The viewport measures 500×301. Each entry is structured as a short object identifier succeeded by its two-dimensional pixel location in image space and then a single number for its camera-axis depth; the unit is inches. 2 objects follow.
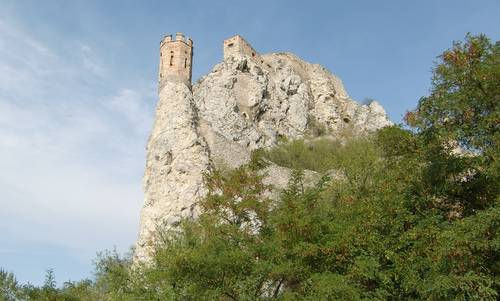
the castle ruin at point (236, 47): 2018.6
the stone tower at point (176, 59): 1662.2
